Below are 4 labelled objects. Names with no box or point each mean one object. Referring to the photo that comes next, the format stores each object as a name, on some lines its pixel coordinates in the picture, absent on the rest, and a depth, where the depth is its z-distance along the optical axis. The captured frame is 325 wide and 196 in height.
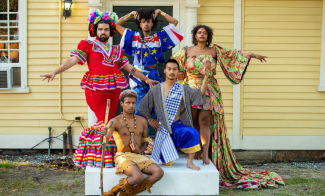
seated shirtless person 3.09
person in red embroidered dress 3.47
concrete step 3.28
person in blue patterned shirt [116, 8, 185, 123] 4.08
